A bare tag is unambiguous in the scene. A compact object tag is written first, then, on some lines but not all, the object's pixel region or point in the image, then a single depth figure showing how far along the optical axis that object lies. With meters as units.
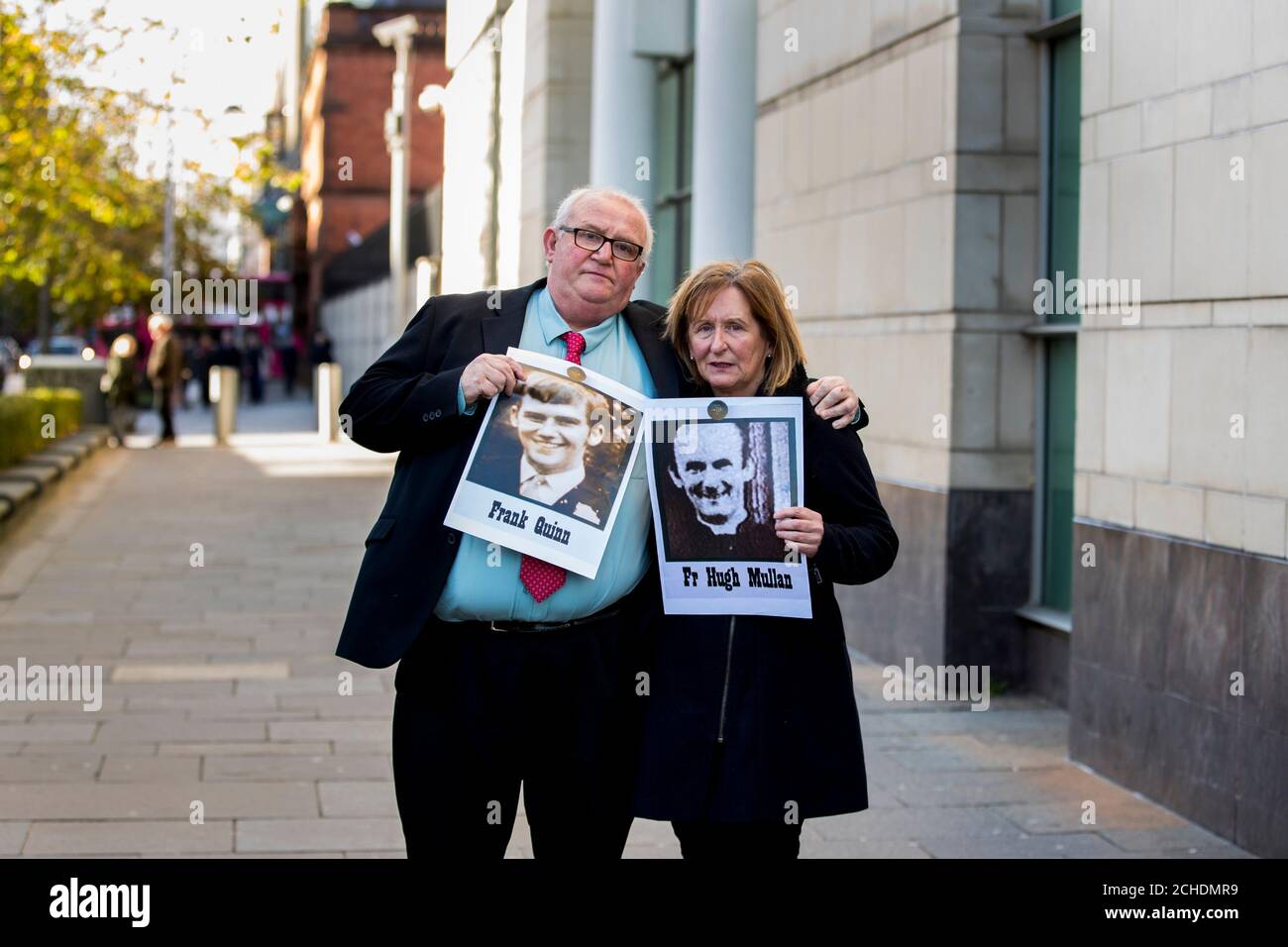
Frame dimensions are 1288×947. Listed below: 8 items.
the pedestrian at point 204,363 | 45.64
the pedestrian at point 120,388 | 27.61
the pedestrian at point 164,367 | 27.70
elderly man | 4.04
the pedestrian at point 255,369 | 48.75
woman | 3.95
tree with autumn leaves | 19.23
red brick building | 60.41
